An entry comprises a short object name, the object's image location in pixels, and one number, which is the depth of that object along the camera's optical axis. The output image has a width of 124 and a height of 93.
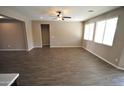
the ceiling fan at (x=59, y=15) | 3.57
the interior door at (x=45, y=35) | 7.64
